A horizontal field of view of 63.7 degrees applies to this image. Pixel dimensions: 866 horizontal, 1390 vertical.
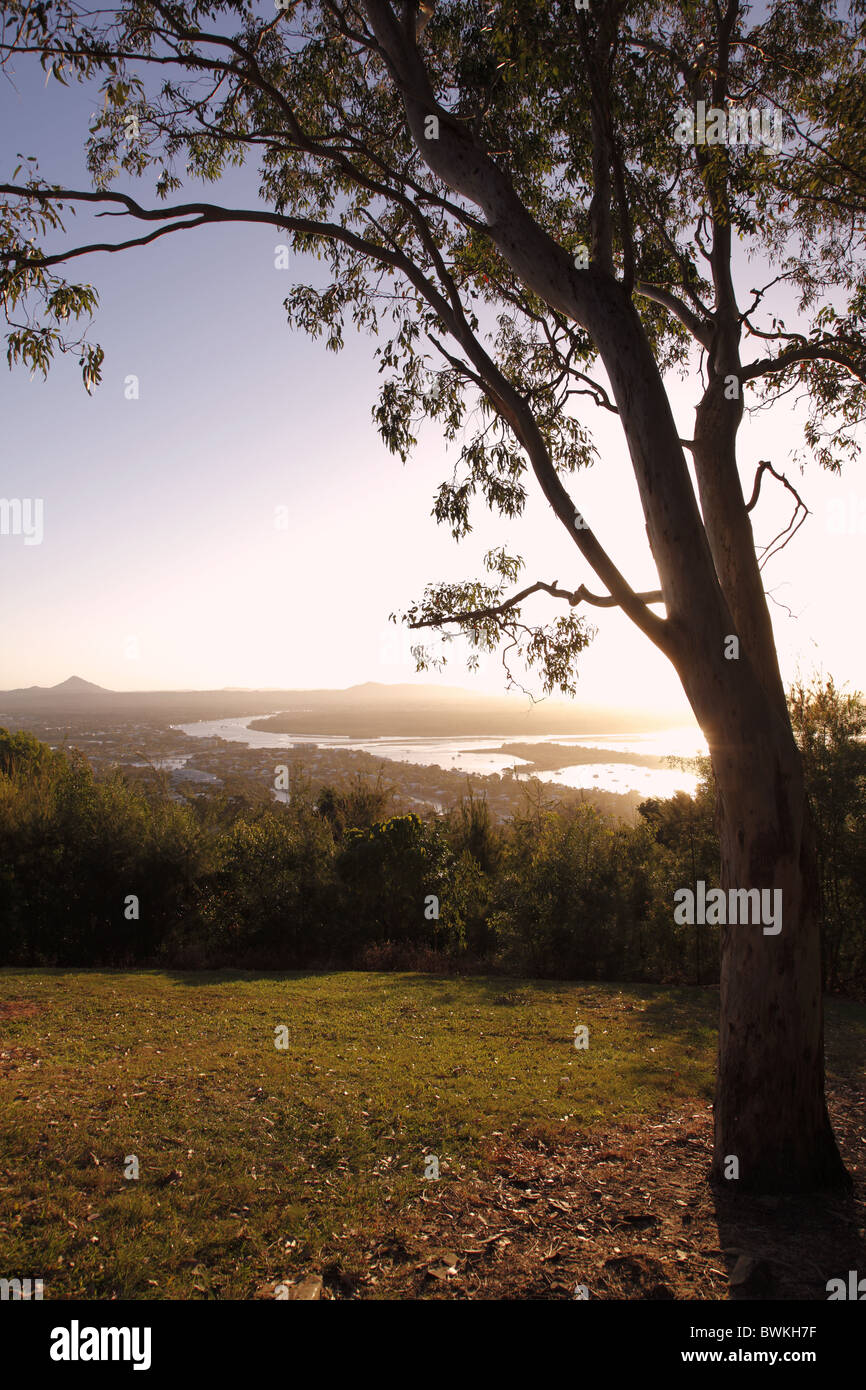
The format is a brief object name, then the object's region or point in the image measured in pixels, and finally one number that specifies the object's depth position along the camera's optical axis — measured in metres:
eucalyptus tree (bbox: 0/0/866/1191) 4.35
